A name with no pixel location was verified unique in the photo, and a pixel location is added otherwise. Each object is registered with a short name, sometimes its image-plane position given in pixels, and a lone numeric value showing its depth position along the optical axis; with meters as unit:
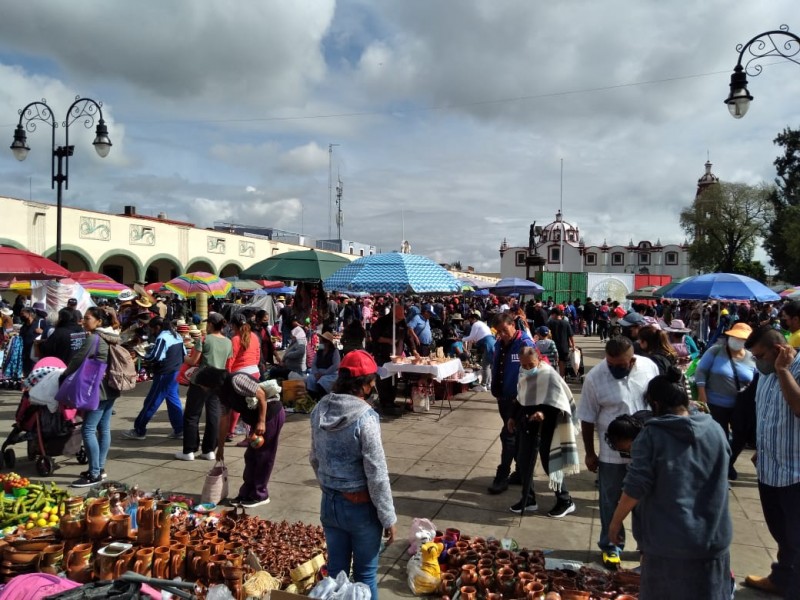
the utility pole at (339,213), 59.13
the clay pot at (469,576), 3.51
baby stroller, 5.74
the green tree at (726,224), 46.62
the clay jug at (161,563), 3.48
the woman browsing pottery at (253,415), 4.89
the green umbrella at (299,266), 9.60
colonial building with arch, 21.88
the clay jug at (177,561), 3.54
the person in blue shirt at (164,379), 7.03
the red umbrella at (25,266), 8.38
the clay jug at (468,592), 3.33
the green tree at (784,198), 39.47
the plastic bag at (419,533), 4.07
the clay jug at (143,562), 3.41
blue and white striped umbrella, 8.43
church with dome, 79.19
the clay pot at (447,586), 3.57
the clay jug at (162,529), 3.70
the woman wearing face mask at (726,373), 5.64
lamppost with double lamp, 12.00
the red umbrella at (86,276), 15.62
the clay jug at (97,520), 3.71
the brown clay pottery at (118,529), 3.74
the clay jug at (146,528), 3.69
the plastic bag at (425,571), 3.60
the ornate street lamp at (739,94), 7.59
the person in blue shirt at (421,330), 11.80
